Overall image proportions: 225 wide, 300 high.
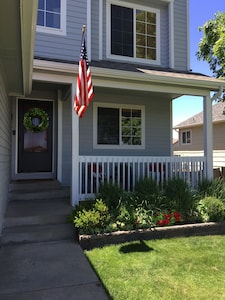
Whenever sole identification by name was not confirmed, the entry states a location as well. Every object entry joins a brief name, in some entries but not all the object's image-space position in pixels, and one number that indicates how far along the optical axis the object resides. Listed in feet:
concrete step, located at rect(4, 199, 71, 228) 17.29
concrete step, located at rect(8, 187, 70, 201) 21.75
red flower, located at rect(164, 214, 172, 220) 17.83
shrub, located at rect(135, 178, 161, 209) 18.89
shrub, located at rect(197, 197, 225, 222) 18.70
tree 34.12
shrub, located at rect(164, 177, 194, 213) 19.06
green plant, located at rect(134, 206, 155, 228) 16.97
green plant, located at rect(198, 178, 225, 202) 21.17
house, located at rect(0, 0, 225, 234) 21.52
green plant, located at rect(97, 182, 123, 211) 18.58
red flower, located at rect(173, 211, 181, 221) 18.04
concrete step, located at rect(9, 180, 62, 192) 22.63
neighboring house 56.29
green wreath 26.05
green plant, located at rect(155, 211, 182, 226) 17.48
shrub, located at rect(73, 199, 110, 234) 15.97
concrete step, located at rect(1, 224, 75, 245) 15.99
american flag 17.78
